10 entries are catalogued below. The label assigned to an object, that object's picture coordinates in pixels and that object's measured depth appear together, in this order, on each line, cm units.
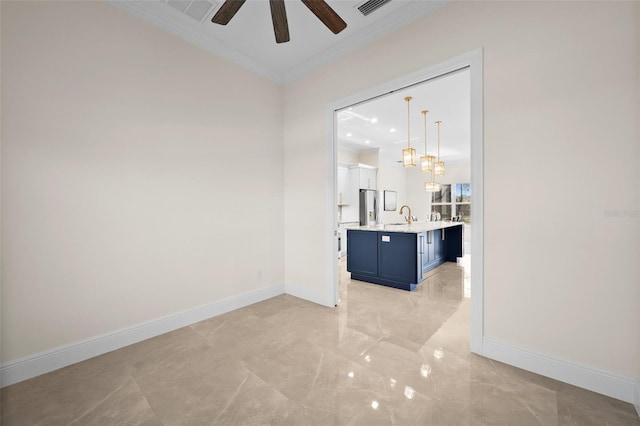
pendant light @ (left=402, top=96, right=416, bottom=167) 480
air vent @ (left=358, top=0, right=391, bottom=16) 246
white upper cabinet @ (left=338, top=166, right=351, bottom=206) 751
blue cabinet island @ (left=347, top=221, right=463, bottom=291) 402
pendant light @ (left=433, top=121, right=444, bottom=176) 600
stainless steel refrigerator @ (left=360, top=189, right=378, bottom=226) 788
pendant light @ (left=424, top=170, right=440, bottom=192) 663
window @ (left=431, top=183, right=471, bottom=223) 953
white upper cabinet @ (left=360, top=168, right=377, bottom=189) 788
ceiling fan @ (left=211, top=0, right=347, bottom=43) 192
